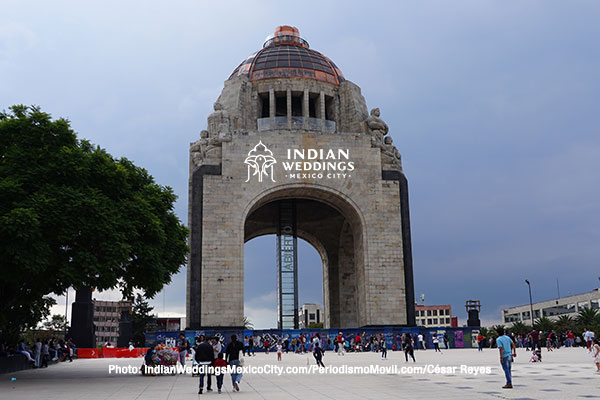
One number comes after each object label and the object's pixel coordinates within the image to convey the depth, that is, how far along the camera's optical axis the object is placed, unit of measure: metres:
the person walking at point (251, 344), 31.61
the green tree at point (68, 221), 16.02
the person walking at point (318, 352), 19.81
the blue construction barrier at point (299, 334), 33.41
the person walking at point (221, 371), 12.73
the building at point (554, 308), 77.06
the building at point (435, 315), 119.25
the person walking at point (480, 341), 32.41
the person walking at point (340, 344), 29.45
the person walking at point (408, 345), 21.69
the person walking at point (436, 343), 33.00
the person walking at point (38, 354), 24.95
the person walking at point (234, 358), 13.02
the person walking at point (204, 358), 12.73
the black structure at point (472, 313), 38.66
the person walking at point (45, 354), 25.34
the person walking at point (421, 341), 35.01
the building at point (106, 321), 113.88
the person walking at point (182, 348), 19.20
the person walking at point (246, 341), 34.19
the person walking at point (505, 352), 12.16
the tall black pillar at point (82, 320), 35.12
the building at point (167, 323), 54.97
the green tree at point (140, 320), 62.97
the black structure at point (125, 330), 41.84
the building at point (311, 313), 130.38
